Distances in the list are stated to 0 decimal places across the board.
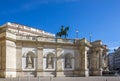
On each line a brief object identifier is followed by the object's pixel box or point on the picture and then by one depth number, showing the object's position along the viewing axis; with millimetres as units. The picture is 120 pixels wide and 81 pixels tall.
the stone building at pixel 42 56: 23347
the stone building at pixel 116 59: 84552
